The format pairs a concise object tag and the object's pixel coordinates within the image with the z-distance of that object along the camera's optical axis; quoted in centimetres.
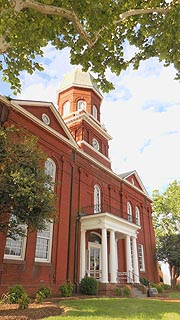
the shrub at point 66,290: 1491
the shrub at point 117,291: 1672
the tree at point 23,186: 988
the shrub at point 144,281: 2352
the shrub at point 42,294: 1152
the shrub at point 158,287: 2305
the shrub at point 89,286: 1572
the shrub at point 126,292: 1686
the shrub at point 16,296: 1000
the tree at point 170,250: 2841
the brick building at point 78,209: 1456
